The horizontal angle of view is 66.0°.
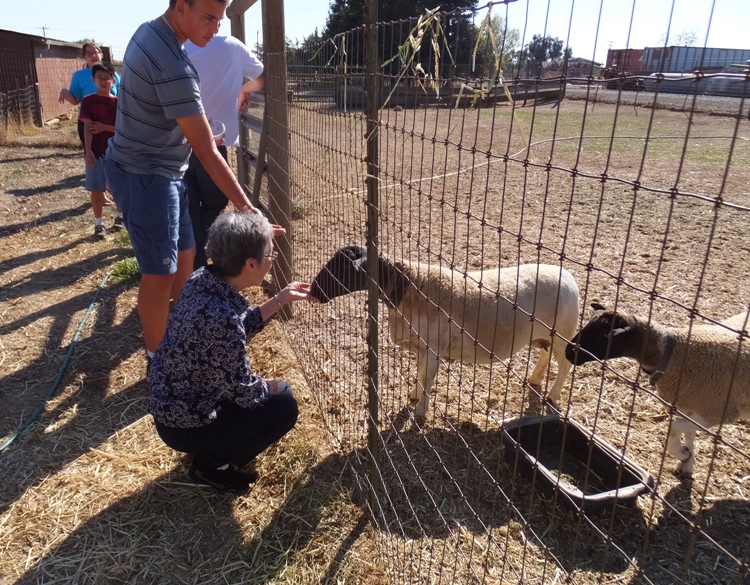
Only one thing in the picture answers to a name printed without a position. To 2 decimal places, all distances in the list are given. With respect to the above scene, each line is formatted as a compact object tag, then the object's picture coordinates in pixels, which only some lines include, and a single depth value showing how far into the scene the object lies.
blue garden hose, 3.43
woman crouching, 2.53
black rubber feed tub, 2.80
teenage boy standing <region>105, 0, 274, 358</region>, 2.87
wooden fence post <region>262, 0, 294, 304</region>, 4.47
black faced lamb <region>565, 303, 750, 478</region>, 2.99
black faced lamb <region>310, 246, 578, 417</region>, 3.55
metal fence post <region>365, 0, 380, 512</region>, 2.30
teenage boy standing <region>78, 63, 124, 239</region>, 6.23
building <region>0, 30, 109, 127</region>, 16.98
